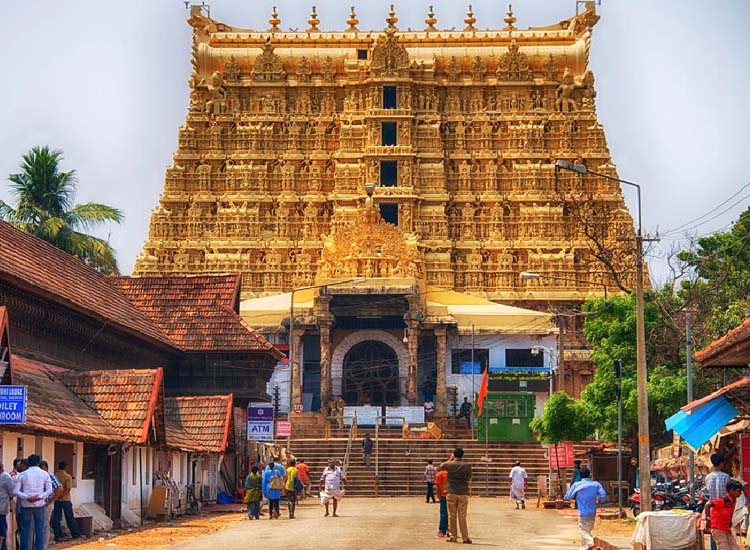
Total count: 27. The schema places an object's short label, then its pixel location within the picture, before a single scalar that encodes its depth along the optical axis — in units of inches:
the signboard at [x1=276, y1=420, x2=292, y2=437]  2186.3
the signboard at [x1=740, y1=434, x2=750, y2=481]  1159.6
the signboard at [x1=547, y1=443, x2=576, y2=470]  1926.7
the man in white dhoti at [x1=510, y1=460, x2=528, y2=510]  1849.2
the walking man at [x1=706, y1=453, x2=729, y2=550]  965.2
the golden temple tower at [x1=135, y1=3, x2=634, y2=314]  3233.3
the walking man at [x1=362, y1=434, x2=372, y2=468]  2269.9
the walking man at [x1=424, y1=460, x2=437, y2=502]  1936.5
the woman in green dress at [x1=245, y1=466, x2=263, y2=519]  1520.7
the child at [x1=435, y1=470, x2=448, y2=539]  1229.7
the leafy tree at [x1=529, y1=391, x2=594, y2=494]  1886.1
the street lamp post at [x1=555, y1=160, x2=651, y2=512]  1259.8
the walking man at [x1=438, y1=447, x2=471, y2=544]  1165.7
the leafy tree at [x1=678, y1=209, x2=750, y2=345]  2178.9
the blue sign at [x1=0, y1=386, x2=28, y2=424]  946.1
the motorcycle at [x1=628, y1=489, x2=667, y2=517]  1449.8
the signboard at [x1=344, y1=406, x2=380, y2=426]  2539.4
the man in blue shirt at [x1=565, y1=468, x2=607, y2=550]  1087.6
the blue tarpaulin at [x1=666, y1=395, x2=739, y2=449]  1152.8
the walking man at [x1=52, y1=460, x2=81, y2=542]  1221.7
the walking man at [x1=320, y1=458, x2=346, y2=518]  1534.2
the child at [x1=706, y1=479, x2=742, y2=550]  902.4
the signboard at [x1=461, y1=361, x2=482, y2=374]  2847.0
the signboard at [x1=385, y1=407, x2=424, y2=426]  2576.3
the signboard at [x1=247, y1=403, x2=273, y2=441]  1857.8
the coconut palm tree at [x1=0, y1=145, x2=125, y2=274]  2445.9
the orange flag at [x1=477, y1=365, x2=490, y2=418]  2389.3
